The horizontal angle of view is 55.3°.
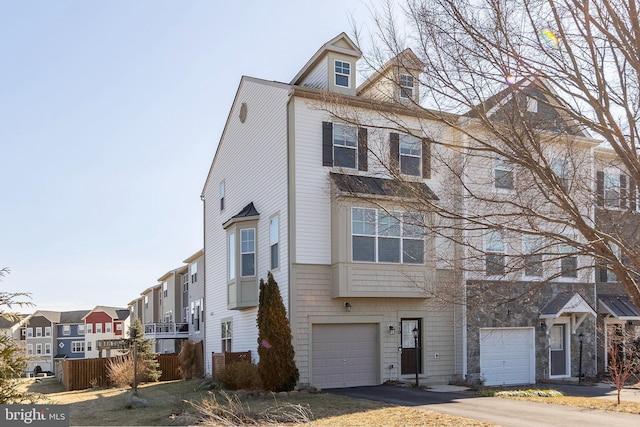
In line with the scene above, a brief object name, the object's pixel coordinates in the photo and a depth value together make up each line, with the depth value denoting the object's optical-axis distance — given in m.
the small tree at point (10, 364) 7.75
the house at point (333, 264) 17.97
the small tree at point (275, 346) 16.64
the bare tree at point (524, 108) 6.63
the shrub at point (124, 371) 20.61
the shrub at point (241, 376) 17.36
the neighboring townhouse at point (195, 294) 35.34
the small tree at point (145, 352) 25.22
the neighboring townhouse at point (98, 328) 74.07
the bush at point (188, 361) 26.77
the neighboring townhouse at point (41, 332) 78.50
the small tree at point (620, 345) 18.33
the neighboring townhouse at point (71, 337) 78.31
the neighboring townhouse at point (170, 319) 40.01
